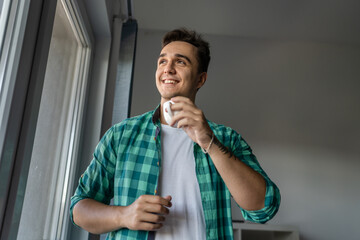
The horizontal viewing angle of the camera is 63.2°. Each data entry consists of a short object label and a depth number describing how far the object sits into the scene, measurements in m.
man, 0.73
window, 1.09
